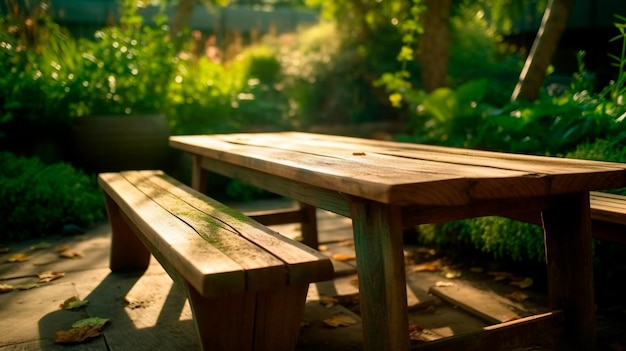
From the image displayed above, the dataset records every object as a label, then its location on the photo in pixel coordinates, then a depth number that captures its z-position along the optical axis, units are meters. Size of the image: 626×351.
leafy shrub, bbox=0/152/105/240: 4.20
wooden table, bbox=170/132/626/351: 1.55
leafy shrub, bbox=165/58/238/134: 6.37
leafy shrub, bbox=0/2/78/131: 5.23
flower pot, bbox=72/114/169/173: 5.52
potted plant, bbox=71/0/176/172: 5.54
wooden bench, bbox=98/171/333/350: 1.46
